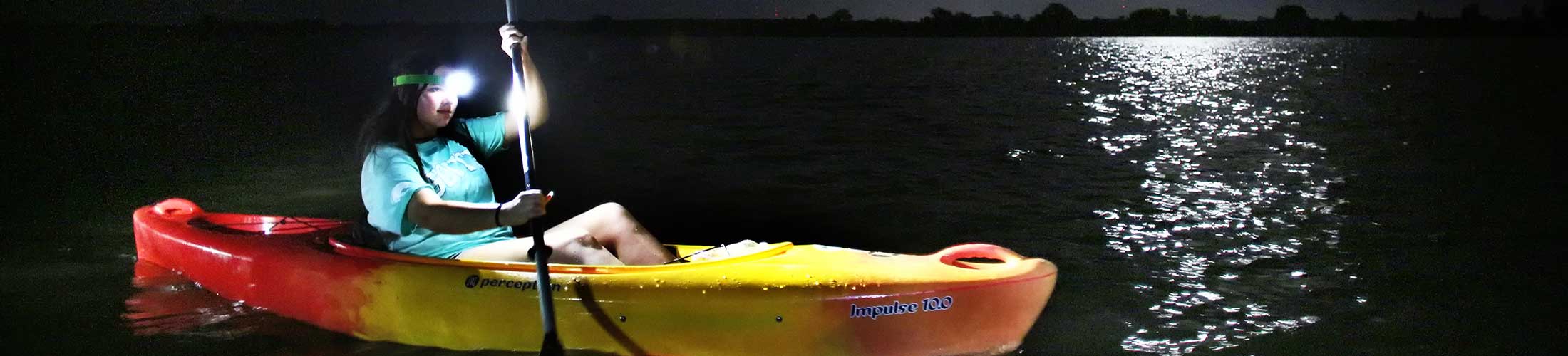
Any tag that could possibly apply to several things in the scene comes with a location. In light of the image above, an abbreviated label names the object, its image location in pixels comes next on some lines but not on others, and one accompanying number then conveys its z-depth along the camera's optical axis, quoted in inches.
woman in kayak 165.8
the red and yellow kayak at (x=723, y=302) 175.3
